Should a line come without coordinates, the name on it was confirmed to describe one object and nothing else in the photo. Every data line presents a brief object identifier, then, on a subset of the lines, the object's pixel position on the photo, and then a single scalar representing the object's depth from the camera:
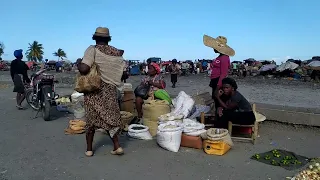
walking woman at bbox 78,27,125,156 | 4.65
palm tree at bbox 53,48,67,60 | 86.31
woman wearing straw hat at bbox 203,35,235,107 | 6.26
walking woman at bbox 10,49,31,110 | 8.91
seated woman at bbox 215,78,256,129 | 5.75
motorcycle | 7.68
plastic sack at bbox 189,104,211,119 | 6.66
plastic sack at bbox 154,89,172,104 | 6.62
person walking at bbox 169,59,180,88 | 17.78
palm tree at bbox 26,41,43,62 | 85.62
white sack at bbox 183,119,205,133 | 5.39
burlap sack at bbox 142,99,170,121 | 6.14
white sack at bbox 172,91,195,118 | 6.44
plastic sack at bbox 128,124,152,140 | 5.91
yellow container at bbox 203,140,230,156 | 4.99
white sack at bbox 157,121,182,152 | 5.14
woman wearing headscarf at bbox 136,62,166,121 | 6.86
